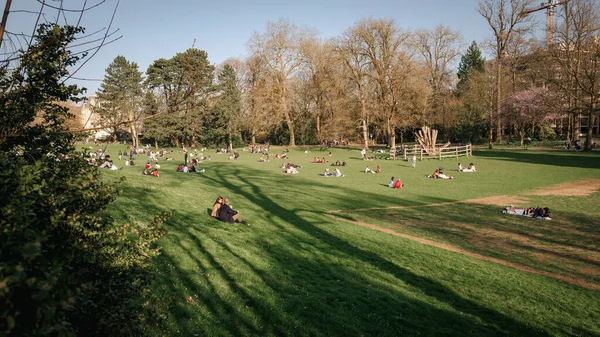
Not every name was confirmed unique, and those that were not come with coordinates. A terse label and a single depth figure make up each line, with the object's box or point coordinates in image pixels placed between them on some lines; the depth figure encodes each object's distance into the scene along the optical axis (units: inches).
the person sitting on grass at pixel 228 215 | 573.9
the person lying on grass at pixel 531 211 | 682.2
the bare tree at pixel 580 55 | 1624.0
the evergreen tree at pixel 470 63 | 3228.8
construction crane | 1756.2
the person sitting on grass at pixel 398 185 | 1023.0
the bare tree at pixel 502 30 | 2129.7
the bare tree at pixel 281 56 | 2723.9
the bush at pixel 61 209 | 102.4
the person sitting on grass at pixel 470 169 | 1334.2
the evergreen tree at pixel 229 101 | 2765.7
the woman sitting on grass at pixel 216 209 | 596.1
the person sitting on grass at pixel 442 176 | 1200.2
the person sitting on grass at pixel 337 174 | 1275.7
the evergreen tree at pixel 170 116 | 2642.7
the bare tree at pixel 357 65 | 2209.6
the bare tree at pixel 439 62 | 2652.6
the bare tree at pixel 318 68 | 2625.5
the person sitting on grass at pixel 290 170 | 1343.5
